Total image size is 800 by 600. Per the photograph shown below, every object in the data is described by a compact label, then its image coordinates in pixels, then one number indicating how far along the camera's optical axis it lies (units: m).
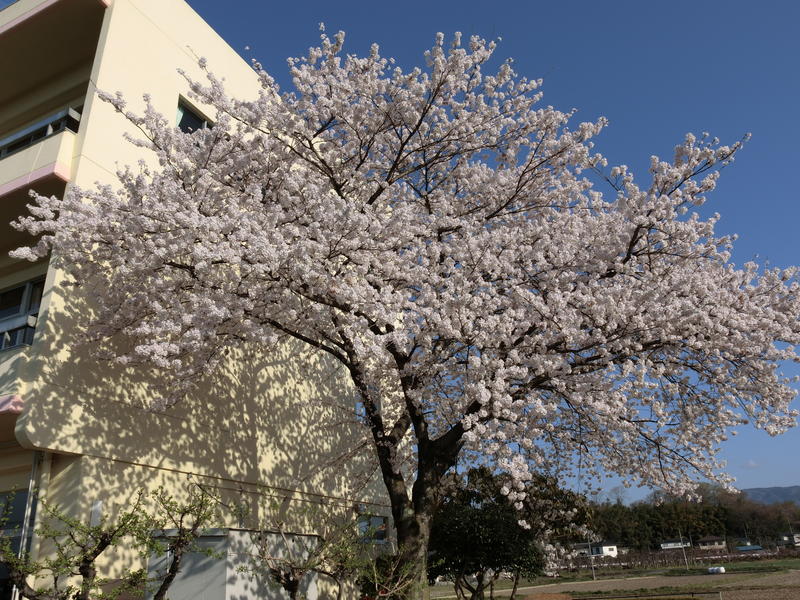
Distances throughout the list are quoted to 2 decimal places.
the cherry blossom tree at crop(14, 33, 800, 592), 7.25
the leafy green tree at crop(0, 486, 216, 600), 4.52
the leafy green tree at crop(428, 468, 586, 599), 11.80
